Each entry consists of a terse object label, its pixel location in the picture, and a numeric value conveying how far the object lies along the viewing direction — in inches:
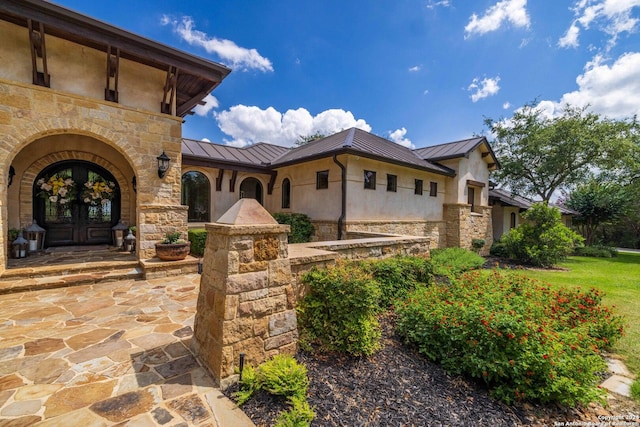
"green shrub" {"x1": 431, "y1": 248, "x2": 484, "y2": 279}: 215.0
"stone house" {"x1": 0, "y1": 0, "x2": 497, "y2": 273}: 197.5
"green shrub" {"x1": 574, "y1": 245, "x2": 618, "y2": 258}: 575.9
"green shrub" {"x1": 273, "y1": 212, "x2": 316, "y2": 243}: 375.2
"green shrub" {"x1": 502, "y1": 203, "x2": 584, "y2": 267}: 394.6
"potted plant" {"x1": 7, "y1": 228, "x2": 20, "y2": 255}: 240.5
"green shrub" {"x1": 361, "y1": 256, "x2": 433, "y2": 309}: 179.5
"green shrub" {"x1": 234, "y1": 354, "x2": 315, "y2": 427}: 83.4
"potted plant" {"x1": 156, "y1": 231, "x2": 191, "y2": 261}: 236.6
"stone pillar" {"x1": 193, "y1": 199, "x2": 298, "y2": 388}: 92.4
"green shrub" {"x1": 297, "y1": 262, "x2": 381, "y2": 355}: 119.3
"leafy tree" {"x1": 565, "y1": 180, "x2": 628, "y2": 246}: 665.0
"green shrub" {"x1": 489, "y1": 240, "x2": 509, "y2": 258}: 495.4
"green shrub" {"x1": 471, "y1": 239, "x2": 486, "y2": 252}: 512.4
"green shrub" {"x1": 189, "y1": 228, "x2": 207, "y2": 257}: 318.3
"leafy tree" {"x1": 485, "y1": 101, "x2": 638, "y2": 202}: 558.3
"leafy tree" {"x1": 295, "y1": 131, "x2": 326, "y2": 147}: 1082.7
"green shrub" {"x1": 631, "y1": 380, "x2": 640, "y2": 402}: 102.7
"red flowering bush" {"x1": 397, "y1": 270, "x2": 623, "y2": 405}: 96.7
